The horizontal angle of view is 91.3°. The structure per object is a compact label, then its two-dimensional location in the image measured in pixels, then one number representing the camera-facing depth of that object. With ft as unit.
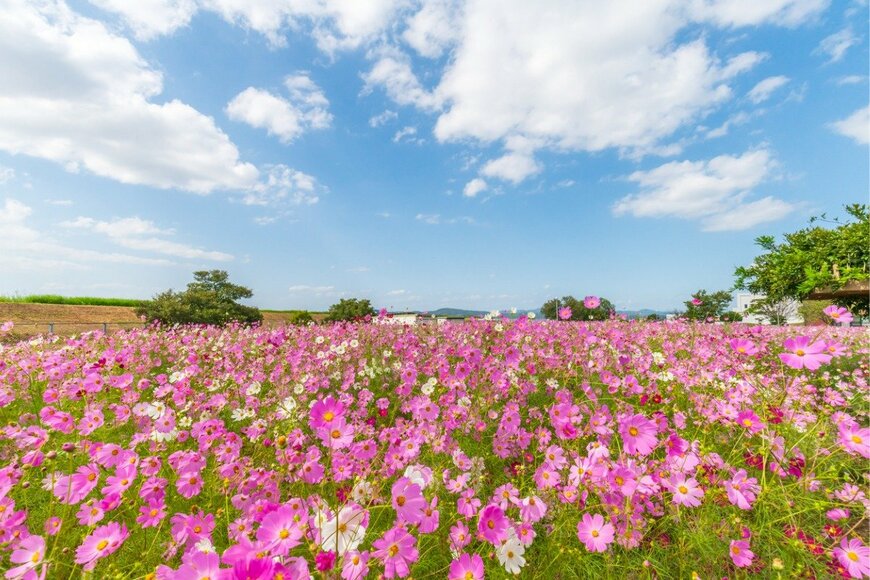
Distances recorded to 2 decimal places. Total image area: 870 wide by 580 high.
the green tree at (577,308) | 100.63
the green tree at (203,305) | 83.07
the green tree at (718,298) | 134.62
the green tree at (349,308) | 97.89
